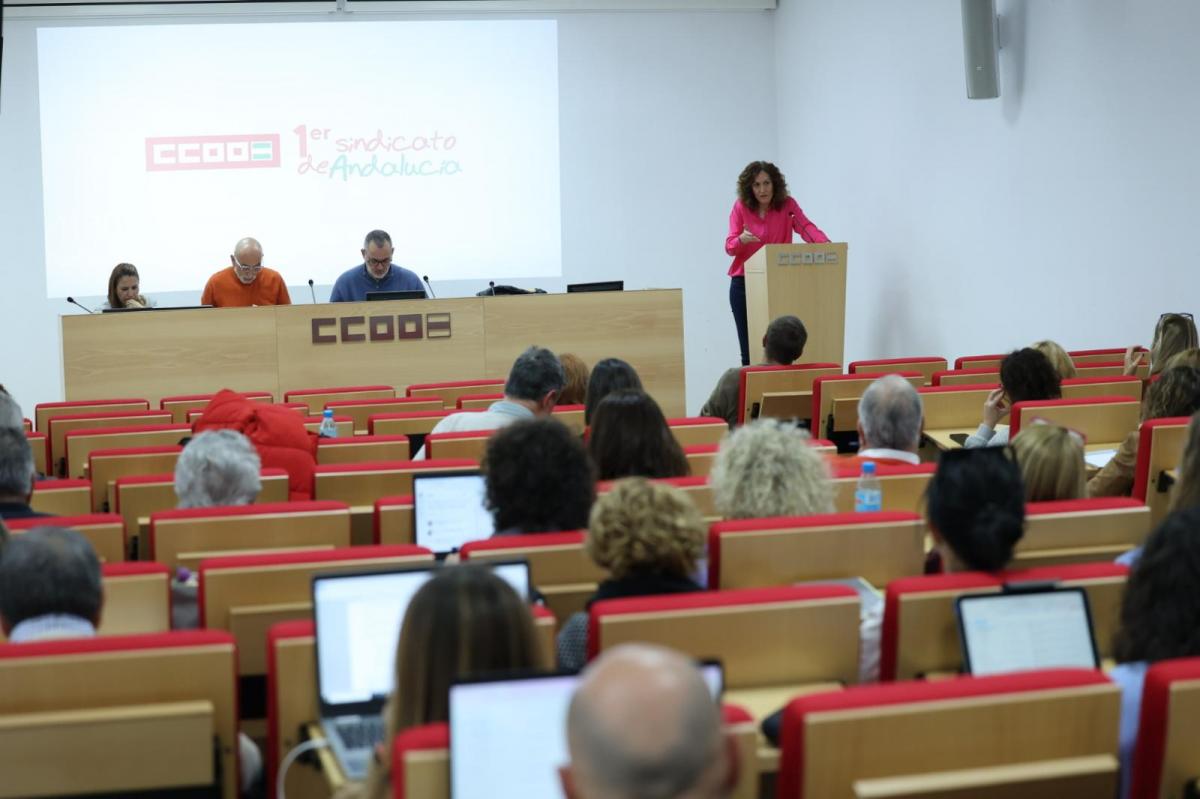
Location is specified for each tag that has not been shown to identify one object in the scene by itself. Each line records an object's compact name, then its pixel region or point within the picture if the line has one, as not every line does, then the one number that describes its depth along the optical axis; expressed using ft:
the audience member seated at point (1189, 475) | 10.72
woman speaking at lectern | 31.83
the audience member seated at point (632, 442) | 12.94
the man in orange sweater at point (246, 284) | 29.67
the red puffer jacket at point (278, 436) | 14.85
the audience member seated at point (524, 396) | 16.17
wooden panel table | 27.45
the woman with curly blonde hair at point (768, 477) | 10.87
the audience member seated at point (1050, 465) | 11.41
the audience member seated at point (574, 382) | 19.22
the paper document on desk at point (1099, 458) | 15.27
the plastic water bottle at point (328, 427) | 17.94
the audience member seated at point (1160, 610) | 7.77
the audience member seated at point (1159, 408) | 14.46
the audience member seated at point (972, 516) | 9.21
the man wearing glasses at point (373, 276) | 29.99
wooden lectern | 30.27
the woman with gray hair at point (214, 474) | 12.23
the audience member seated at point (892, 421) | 13.43
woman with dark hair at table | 28.94
